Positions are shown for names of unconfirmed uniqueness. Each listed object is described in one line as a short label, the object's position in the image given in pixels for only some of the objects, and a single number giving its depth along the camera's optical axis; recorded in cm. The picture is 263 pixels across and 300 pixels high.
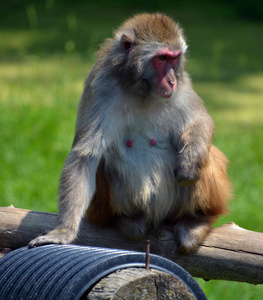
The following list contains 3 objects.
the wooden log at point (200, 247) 848
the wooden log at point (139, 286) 606
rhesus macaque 928
